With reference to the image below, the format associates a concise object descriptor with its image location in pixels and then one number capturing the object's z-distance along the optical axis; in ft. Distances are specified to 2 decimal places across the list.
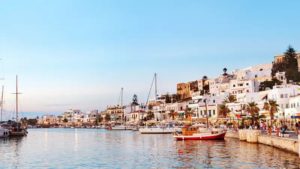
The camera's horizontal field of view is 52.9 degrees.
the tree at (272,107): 177.56
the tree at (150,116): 400.70
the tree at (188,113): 302.24
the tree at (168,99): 439.21
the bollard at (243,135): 151.10
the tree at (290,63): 291.99
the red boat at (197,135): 169.64
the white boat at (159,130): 266.98
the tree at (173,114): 347.42
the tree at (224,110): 248.37
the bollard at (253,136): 138.61
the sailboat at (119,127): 411.36
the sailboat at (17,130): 251.67
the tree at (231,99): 263.39
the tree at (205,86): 368.73
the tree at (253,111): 191.46
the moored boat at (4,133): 230.61
